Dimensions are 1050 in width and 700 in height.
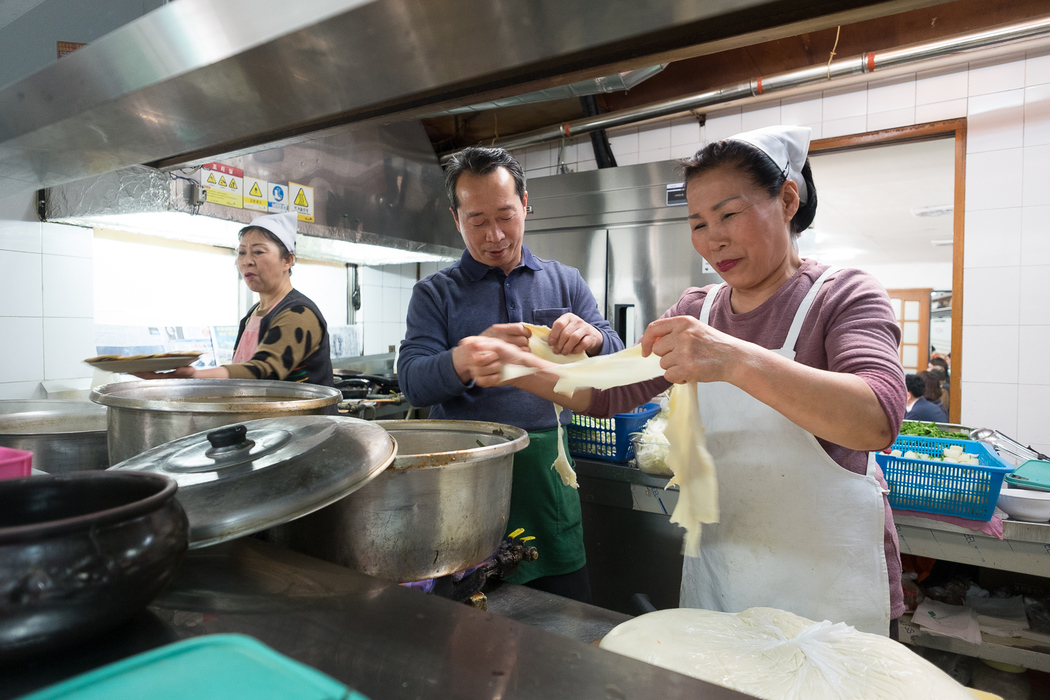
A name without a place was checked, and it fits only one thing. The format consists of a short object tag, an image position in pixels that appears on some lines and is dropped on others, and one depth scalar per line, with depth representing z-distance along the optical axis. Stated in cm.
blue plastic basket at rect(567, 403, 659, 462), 234
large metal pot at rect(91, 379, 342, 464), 92
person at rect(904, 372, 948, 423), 352
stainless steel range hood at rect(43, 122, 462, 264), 251
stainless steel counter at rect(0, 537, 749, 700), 49
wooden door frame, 320
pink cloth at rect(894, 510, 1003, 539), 183
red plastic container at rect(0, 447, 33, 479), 72
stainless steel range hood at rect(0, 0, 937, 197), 60
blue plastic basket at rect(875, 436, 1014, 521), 180
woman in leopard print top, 210
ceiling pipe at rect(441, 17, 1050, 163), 285
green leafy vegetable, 240
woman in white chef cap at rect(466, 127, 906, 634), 111
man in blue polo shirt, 164
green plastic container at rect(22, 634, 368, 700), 40
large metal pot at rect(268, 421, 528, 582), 77
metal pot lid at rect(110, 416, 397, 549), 60
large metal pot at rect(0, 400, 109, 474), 109
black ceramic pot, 42
